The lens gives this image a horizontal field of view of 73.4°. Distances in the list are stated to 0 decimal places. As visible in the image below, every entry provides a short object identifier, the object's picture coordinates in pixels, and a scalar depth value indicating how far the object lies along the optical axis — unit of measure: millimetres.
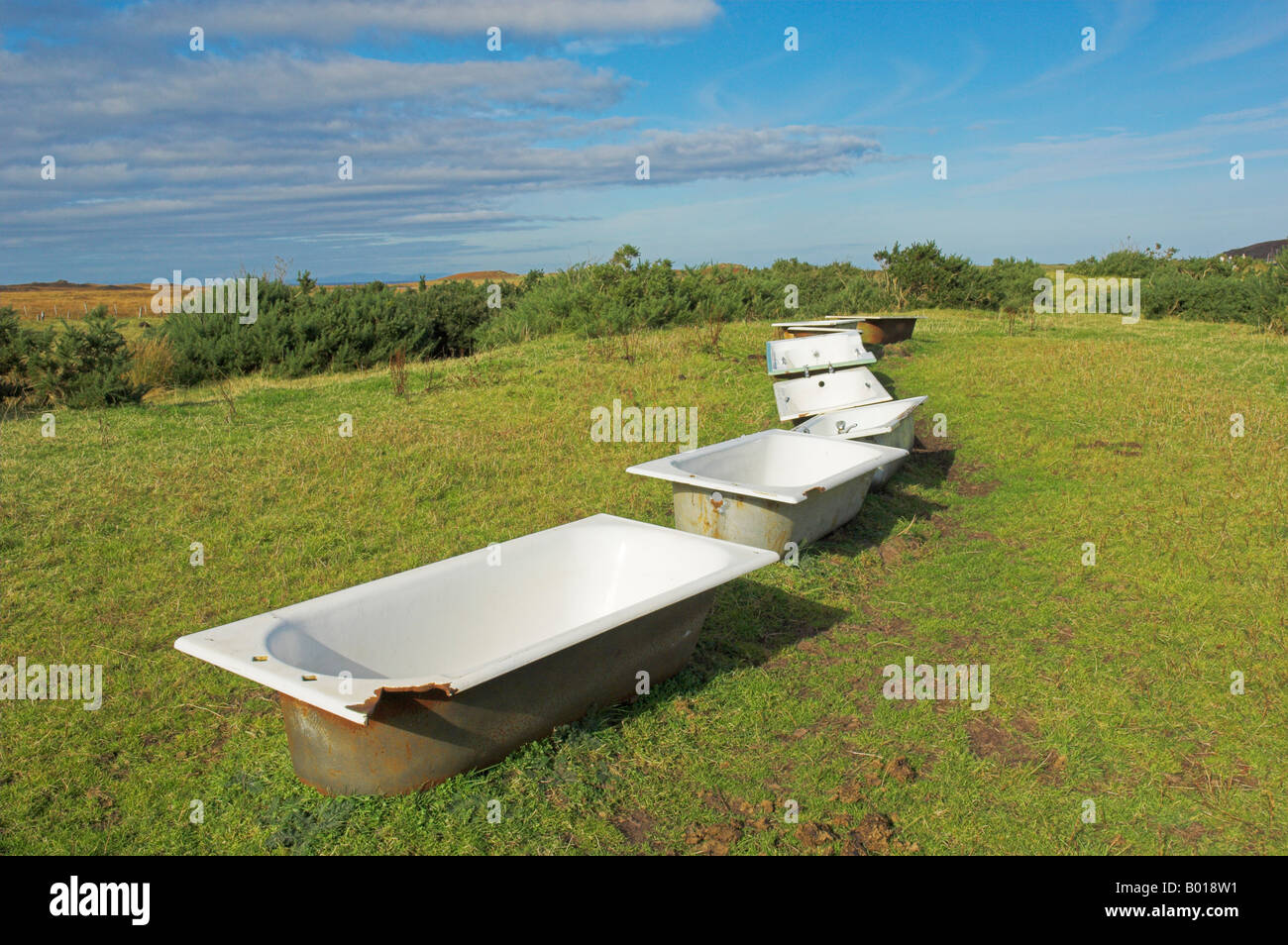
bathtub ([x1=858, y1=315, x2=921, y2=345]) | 11825
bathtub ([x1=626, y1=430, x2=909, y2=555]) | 5270
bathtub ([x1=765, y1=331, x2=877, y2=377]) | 9117
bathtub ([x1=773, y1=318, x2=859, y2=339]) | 9883
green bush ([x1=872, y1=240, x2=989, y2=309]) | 19422
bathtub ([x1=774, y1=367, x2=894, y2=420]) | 8773
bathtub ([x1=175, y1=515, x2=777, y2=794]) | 2824
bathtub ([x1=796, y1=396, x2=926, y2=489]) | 7047
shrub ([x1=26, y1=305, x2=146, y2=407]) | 10523
